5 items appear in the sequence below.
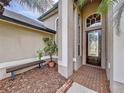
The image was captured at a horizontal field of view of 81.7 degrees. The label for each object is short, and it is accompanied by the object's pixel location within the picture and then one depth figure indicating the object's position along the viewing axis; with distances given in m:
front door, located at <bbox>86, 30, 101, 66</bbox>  5.99
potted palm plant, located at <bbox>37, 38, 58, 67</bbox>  5.34
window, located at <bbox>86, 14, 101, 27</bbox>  6.01
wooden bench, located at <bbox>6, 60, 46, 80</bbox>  3.51
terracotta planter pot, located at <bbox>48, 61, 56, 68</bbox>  5.26
